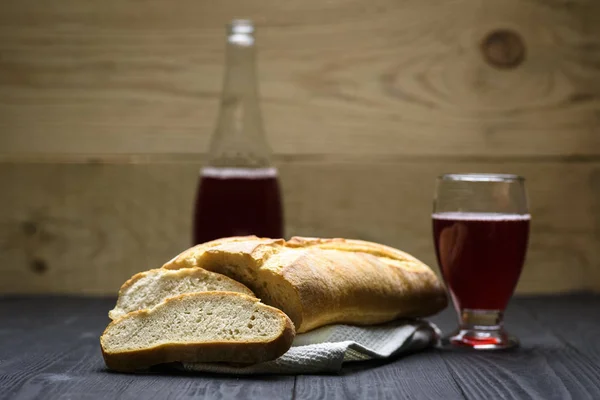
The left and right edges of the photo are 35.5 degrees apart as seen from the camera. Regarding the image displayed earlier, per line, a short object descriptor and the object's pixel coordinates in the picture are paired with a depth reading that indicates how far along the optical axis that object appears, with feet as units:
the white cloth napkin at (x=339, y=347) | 3.41
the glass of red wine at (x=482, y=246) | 4.14
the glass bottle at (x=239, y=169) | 5.18
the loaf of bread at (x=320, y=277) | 3.57
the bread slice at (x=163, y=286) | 3.65
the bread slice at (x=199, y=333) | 3.34
